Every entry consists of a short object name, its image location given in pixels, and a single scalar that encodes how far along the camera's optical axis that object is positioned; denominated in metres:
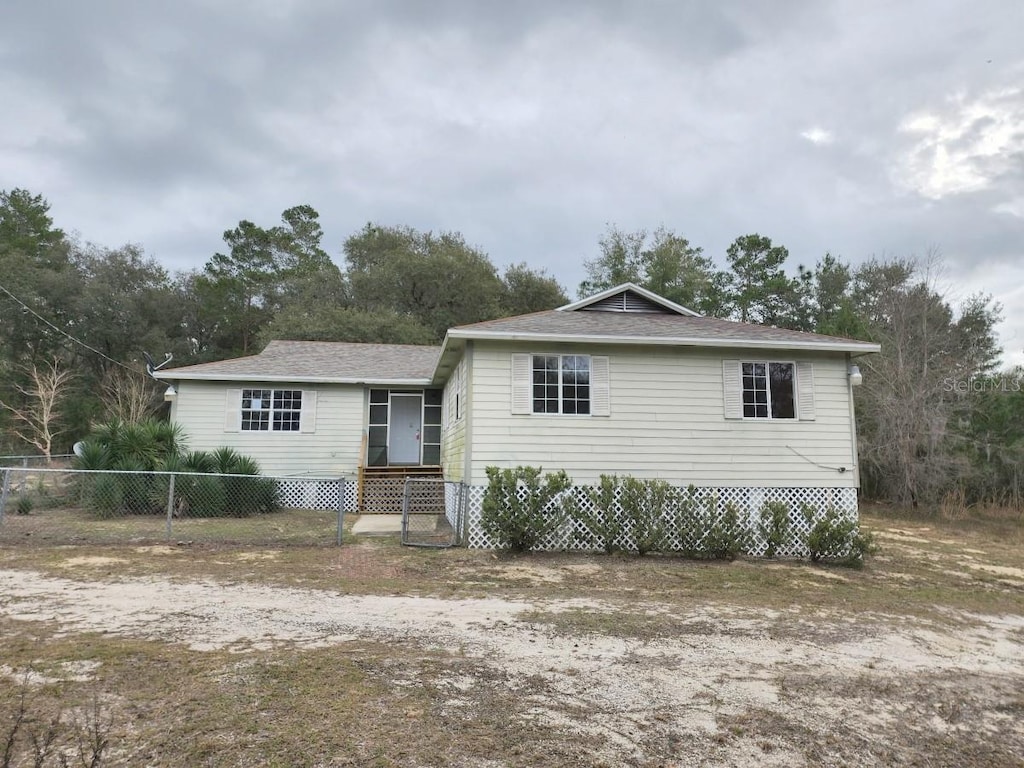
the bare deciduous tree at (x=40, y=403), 21.61
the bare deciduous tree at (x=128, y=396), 24.06
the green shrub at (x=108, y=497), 10.95
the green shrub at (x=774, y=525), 8.98
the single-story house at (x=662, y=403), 9.47
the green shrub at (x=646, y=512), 8.73
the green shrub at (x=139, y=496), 11.22
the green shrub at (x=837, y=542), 8.59
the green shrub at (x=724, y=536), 8.72
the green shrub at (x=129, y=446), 12.03
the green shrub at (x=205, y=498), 11.49
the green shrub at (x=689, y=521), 8.80
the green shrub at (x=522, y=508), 8.60
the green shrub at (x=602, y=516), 8.84
